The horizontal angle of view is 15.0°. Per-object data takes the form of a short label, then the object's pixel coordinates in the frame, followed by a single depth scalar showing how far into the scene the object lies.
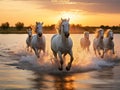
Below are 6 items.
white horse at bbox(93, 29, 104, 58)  27.81
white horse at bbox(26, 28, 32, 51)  34.62
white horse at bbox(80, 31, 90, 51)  33.34
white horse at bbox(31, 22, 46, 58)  24.70
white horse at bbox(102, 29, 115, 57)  27.61
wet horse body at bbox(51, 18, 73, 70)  18.78
